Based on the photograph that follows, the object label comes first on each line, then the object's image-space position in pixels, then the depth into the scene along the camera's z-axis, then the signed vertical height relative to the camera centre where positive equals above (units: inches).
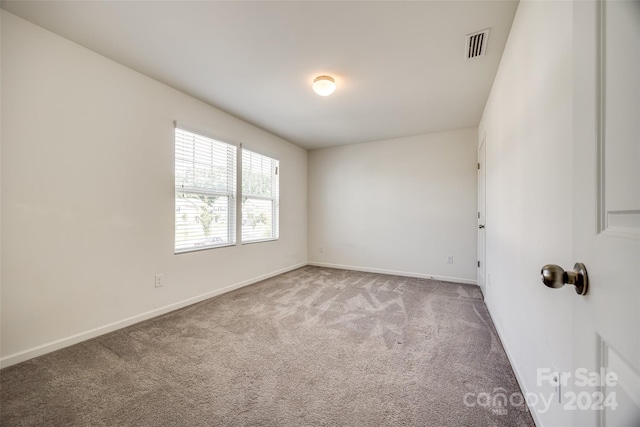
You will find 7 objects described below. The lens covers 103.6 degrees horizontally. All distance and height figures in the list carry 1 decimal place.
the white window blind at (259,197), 150.6 +10.1
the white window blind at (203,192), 115.0 +10.2
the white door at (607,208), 16.9 +0.5
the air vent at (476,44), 76.6 +54.4
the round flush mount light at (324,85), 99.4 +51.4
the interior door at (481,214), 125.9 +0.2
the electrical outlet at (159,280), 104.3 -28.3
